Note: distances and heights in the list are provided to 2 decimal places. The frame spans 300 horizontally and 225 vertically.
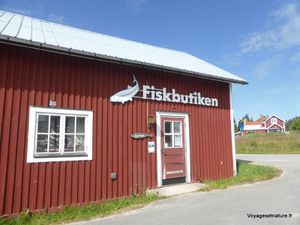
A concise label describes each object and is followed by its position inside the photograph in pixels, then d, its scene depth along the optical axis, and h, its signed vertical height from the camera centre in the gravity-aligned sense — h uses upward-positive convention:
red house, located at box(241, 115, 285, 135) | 84.12 +7.48
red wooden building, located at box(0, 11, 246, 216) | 6.95 +0.88
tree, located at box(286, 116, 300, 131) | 85.38 +7.43
